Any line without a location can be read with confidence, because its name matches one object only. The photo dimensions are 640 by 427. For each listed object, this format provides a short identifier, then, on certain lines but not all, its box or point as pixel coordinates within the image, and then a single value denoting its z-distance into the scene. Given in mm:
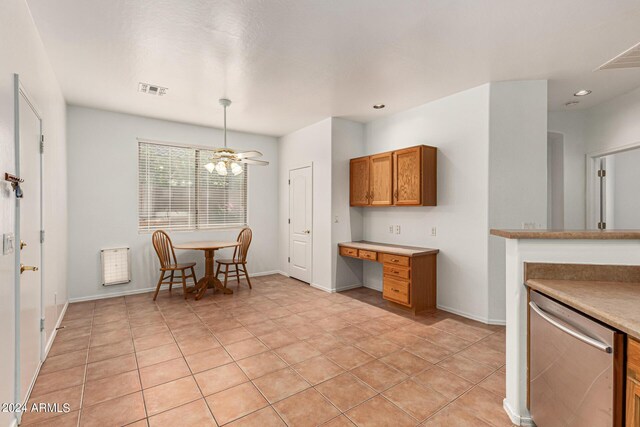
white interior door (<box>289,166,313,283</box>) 5398
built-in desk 3809
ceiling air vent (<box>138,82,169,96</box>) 3645
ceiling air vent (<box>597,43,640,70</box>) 1980
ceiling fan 4020
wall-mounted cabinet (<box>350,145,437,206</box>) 3956
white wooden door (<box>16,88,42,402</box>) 2031
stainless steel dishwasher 1230
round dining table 4621
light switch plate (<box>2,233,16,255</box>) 1677
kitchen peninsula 1687
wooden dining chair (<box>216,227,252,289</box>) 5004
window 4934
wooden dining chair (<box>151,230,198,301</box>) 4473
